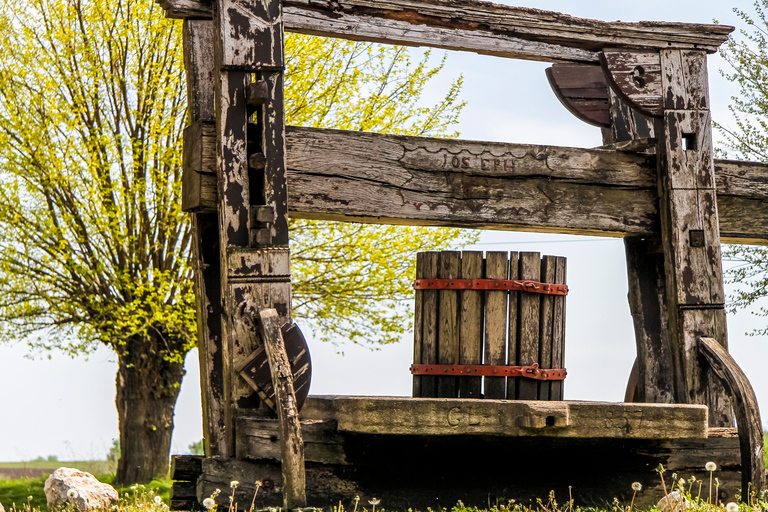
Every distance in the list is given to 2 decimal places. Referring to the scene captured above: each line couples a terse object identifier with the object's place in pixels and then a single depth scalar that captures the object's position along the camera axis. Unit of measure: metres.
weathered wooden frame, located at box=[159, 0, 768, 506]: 9.95
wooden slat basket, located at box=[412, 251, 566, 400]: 10.98
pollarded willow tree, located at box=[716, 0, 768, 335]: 26.50
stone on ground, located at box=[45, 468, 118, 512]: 13.80
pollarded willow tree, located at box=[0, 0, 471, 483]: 21.72
